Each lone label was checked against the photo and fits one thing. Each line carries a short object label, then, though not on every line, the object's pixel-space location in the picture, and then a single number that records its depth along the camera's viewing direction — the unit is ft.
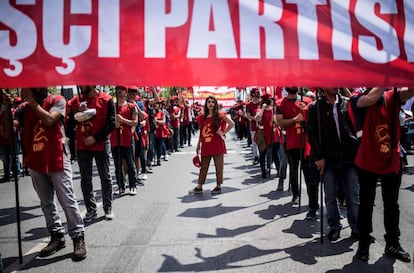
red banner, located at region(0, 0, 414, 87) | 10.09
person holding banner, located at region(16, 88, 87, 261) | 14.43
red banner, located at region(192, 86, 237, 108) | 96.43
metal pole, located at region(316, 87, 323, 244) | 15.60
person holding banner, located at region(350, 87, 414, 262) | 13.52
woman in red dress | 26.66
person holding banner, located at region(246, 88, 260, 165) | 38.86
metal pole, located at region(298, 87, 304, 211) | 19.50
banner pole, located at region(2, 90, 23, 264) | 12.46
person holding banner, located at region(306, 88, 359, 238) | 16.40
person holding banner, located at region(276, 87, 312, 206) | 21.15
